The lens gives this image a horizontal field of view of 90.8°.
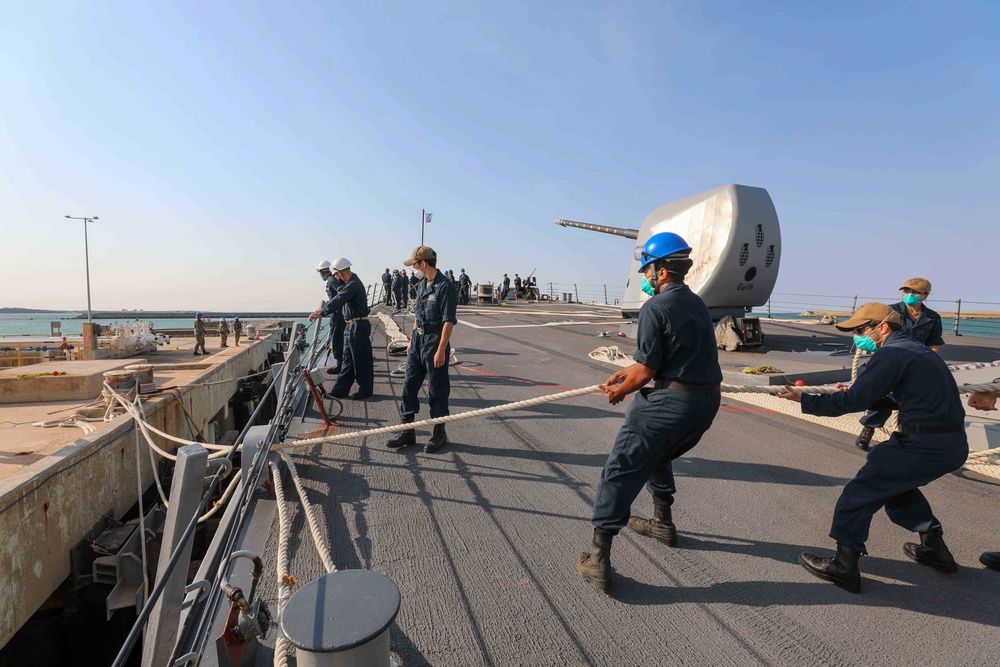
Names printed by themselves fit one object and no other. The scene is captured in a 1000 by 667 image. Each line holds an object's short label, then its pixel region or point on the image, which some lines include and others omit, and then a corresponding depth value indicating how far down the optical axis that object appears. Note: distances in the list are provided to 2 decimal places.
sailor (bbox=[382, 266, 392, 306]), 24.98
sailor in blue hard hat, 2.39
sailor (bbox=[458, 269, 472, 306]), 27.95
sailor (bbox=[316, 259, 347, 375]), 7.12
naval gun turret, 10.16
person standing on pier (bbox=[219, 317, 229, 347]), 17.62
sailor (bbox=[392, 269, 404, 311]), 21.64
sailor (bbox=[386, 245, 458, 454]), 4.34
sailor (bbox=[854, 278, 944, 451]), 4.87
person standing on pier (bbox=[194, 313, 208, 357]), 15.48
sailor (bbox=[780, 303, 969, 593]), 2.43
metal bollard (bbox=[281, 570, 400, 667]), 1.44
